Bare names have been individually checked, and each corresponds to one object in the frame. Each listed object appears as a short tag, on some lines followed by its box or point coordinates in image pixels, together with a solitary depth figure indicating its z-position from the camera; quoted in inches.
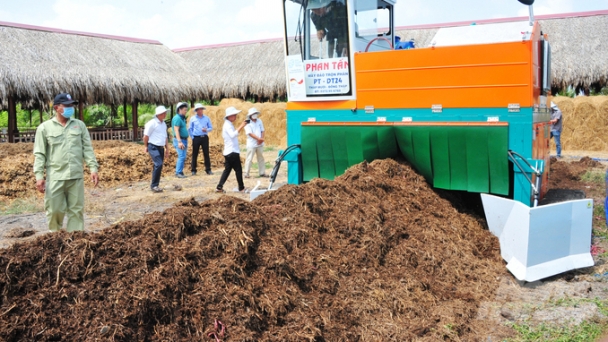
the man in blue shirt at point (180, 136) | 495.8
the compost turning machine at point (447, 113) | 225.8
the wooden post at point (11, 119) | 735.1
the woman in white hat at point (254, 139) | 473.1
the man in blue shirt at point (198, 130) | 514.3
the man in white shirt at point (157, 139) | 419.5
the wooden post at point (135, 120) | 935.0
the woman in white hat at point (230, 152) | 403.5
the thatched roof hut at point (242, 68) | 1099.3
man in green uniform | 239.3
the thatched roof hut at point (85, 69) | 730.8
